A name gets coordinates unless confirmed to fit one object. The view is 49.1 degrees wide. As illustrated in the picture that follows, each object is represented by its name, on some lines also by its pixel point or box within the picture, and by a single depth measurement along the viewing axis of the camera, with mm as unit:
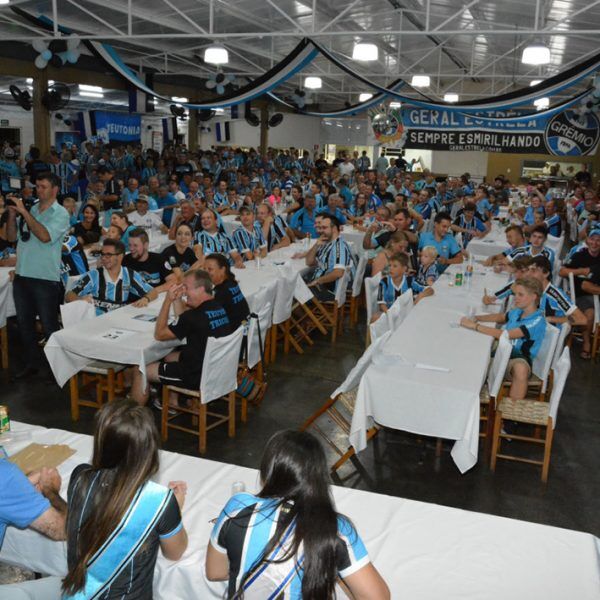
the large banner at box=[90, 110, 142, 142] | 19688
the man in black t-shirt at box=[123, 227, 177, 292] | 5410
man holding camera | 4652
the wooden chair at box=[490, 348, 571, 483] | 3838
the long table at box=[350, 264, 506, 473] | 3562
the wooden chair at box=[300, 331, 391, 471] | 3914
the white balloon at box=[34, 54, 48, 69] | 9336
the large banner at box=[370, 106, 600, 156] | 18406
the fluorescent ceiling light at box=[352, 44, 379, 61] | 7617
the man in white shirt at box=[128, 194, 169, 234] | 8422
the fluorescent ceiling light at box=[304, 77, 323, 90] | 11125
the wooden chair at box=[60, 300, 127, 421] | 4461
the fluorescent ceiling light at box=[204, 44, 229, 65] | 8250
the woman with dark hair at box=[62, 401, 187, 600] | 1761
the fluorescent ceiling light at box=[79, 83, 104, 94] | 18958
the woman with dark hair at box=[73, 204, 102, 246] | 6941
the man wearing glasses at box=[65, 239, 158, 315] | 4863
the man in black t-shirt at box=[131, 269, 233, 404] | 4055
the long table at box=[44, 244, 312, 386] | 4082
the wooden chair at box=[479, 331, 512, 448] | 3926
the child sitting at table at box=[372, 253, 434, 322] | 5359
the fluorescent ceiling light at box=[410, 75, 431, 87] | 10954
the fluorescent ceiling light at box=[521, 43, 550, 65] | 7397
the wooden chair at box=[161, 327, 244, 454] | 3961
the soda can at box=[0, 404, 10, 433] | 2705
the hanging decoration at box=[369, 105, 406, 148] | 20000
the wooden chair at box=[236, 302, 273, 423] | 4719
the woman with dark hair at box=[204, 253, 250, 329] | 4645
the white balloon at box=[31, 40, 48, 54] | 9078
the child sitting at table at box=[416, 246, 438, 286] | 6016
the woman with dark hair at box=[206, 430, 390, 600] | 1546
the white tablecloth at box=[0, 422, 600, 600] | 1968
